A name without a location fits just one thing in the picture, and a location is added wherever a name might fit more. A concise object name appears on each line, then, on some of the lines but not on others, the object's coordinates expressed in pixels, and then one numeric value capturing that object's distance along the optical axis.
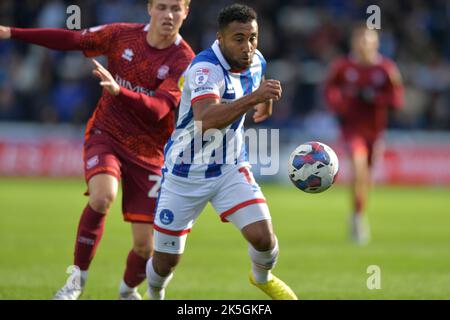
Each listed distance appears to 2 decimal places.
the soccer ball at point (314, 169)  13.73
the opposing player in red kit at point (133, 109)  15.41
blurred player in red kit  27.23
